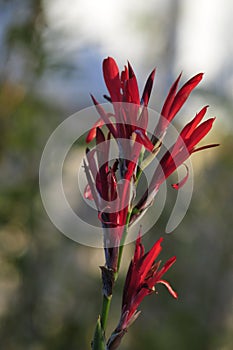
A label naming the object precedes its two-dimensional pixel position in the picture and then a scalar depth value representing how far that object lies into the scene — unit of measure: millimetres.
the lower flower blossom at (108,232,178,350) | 759
